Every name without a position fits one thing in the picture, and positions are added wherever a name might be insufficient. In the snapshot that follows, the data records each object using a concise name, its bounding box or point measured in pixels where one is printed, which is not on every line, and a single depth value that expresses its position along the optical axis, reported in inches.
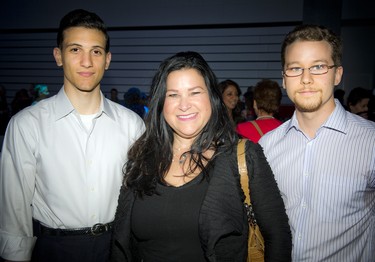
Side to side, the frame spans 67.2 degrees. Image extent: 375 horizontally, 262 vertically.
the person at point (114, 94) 354.0
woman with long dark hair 56.6
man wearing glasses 59.4
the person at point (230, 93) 174.9
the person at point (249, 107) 225.3
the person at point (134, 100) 205.5
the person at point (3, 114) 263.0
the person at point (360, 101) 144.8
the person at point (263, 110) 125.4
